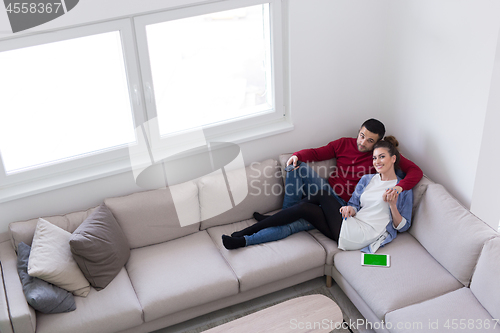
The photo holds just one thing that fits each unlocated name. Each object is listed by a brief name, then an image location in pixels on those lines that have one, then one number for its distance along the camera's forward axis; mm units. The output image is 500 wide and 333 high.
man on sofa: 3328
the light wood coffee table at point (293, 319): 2561
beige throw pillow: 2697
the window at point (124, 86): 3008
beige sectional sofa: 2678
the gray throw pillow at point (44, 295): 2609
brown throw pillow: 2827
